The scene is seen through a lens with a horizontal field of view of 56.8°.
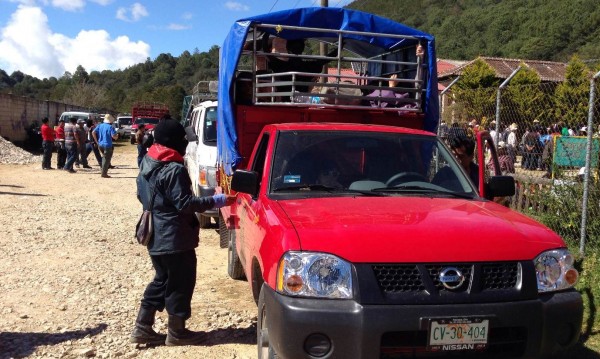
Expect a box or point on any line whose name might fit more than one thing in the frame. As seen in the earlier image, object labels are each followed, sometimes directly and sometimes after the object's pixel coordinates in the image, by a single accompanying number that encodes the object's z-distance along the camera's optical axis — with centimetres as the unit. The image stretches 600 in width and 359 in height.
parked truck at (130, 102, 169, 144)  3600
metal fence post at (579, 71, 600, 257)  584
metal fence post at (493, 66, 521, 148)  764
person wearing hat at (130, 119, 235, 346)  436
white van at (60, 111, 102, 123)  2876
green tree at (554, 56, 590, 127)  932
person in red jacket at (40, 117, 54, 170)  1814
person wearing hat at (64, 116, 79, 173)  1789
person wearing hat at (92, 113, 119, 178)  1664
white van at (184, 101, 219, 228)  835
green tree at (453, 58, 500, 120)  968
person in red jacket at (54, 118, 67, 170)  1888
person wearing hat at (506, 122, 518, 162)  1004
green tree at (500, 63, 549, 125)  934
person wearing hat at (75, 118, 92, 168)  1828
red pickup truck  294
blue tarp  597
